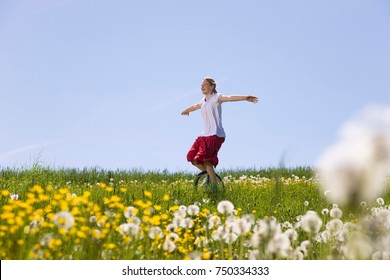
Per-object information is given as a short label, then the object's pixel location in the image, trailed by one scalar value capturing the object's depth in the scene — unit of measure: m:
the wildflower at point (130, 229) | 6.76
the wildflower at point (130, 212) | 7.59
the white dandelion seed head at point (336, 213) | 7.91
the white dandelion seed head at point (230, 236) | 6.67
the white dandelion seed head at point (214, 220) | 8.08
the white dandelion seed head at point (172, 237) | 7.40
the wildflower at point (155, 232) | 7.00
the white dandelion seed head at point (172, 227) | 7.83
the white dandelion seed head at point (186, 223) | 7.89
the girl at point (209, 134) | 18.02
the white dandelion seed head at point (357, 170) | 2.47
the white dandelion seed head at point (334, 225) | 6.92
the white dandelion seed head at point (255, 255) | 6.27
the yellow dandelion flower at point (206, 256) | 6.53
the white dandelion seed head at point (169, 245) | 6.94
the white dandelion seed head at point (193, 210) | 8.23
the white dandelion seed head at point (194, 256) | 6.24
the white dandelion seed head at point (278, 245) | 5.21
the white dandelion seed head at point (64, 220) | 5.99
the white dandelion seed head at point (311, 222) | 5.74
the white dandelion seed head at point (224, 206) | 6.76
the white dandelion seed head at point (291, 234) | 6.79
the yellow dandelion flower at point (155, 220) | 7.29
